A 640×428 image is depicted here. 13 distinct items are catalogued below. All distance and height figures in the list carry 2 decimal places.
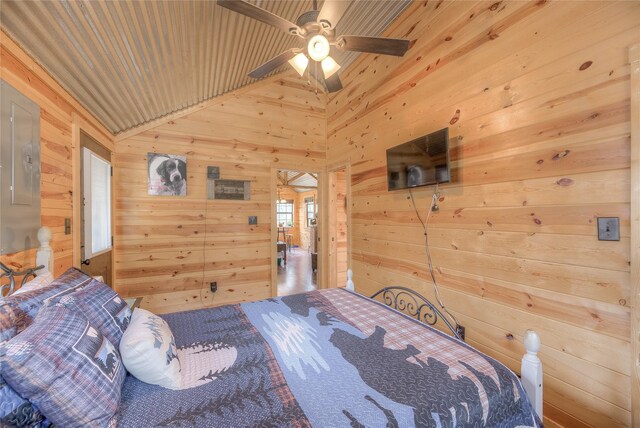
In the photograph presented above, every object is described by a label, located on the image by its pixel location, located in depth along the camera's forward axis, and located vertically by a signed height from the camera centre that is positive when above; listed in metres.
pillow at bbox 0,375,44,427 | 0.74 -0.55
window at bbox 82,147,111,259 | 2.41 +0.18
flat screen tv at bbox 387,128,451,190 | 2.18 +0.49
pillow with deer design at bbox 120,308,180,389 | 1.08 -0.59
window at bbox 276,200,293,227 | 11.42 +0.17
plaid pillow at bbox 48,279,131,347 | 1.17 -0.42
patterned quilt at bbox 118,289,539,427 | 0.94 -0.71
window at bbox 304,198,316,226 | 10.36 +0.33
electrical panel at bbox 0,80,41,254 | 1.39 +0.30
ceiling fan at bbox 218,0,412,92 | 1.58 +1.24
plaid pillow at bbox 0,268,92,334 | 0.98 -0.32
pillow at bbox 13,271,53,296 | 1.21 -0.30
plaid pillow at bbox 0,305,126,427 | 0.79 -0.48
